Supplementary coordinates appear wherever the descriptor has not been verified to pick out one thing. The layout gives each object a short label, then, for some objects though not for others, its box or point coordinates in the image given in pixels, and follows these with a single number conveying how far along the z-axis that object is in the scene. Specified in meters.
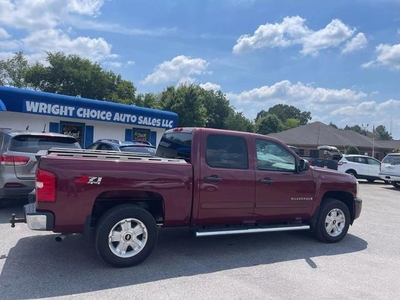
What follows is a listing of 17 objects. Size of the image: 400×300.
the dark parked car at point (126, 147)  10.77
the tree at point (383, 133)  107.84
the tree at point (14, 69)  50.06
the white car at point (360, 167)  20.30
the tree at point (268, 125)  72.12
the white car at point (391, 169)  17.12
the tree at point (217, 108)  67.69
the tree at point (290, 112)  110.88
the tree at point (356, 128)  108.76
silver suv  6.82
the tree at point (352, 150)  40.22
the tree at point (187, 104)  43.78
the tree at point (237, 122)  65.62
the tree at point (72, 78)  45.53
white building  16.17
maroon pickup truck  4.37
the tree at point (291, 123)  87.50
